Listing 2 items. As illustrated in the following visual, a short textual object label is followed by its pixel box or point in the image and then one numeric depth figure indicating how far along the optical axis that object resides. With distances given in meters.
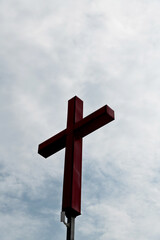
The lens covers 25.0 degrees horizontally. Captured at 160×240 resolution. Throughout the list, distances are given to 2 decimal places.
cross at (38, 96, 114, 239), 9.41
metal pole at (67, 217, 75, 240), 8.93
